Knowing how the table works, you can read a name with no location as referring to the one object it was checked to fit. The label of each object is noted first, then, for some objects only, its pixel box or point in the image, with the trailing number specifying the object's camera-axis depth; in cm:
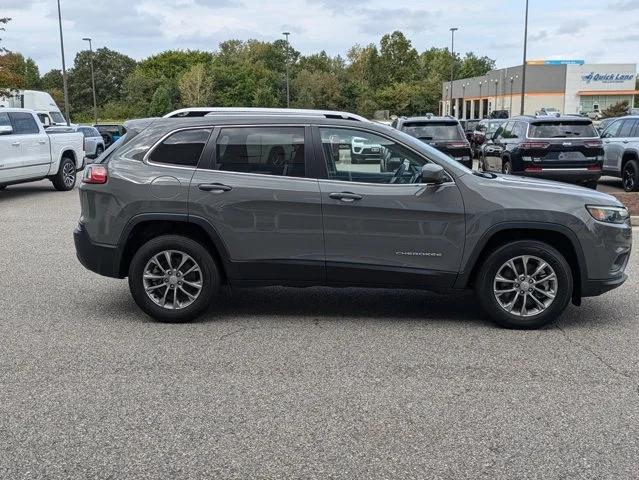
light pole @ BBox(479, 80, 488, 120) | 8819
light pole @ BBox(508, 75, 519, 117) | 7406
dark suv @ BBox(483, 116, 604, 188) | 1410
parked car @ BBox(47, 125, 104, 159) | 2566
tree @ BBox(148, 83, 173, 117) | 7988
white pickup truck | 1478
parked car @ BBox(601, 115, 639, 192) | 1554
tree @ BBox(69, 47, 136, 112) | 10174
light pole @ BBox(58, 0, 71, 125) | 4213
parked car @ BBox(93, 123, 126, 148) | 3338
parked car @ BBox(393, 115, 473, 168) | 1652
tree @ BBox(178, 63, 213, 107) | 7988
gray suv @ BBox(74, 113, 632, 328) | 573
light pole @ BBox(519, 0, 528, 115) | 4031
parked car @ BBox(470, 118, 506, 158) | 2573
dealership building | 7306
